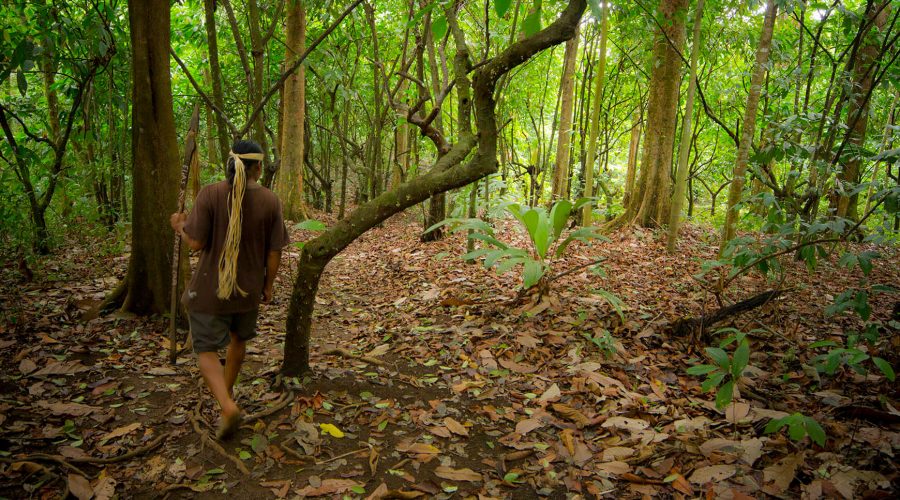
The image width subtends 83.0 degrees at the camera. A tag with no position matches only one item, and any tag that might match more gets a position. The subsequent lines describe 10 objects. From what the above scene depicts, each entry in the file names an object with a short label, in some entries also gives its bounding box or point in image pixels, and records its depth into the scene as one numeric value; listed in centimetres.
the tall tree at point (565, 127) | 1005
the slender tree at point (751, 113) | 577
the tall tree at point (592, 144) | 632
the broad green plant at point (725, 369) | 277
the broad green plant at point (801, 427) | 239
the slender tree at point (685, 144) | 622
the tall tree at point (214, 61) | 609
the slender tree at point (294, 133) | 995
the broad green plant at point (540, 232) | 481
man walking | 302
